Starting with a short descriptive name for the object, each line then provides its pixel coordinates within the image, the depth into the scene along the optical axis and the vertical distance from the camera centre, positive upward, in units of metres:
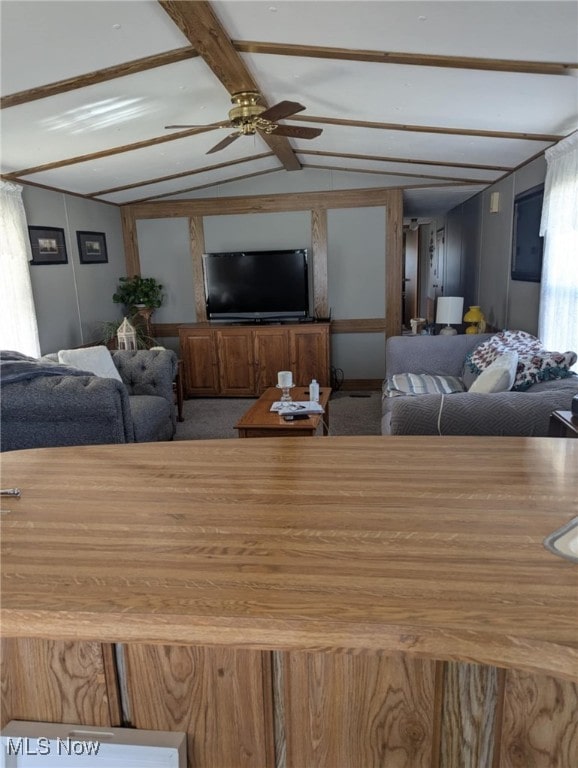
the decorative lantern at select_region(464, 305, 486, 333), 5.02 -0.51
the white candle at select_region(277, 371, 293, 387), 3.57 -0.72
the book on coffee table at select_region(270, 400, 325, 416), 3.32 -0.88
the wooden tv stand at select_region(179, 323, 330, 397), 5.56 -0.88
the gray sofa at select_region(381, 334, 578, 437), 2.16 -0.61
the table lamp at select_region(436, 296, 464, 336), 4.93 -0.41
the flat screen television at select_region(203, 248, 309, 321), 5.70 -0.10
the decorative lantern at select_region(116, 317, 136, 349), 5.12 -0.55
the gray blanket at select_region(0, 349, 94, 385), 2.86 -0.49
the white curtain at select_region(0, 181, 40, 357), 3.98 +0.04
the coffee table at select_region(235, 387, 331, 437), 3.11 -0.91
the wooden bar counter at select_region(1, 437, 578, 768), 0.64 -0.43
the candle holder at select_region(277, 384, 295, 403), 3.65 -0.87
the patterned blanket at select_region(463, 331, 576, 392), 3.04 -0.59
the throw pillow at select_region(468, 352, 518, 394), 2.94 -0.64
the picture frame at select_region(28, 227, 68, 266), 4.48 +0.34
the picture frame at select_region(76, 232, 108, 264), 5.24 +0.35
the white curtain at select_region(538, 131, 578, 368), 3.28 +0.10
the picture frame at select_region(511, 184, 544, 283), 3.95 +0.23
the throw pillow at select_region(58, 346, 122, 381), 3.80 -0.58
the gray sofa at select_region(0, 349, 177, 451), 2.85 -0.70
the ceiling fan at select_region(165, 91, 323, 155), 2.89 +0.92
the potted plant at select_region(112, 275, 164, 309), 5.83 -0.14
